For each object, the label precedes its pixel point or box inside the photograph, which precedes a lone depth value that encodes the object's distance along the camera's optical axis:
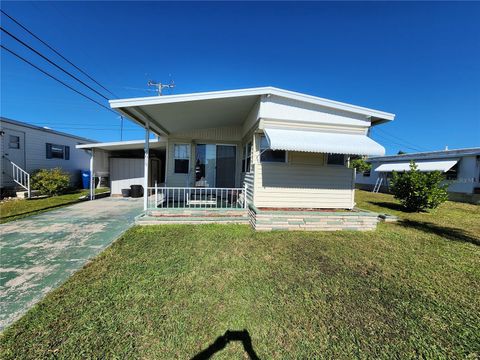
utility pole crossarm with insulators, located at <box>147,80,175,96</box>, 18.69
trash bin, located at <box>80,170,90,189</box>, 16.05
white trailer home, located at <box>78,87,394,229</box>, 5.95
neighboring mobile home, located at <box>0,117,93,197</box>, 11.32
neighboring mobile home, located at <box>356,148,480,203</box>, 13.77
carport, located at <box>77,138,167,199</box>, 10.93
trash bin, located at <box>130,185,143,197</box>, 11.84
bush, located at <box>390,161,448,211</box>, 9.30
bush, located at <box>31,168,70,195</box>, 11.55
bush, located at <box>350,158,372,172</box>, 21.20
